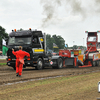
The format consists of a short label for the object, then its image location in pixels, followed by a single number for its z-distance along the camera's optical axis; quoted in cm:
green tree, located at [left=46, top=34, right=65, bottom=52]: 14155
